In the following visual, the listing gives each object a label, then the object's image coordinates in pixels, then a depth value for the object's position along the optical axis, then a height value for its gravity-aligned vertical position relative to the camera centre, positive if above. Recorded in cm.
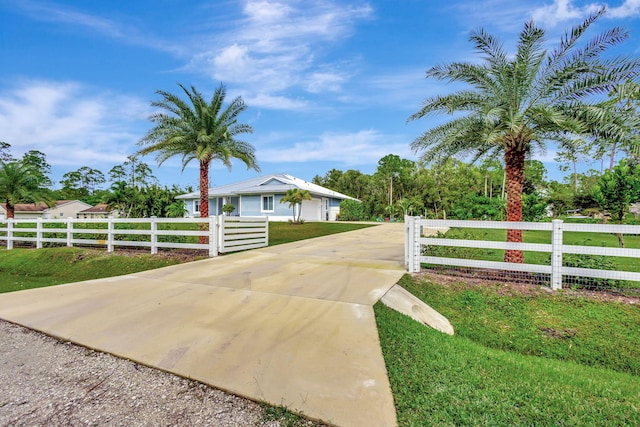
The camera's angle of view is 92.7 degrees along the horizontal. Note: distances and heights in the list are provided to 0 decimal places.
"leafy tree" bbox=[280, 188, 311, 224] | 2342 +89
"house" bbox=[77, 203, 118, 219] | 4511 -87
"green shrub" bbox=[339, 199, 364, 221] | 3153 -22
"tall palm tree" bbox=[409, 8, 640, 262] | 619 +261
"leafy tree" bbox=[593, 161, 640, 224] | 866 +55
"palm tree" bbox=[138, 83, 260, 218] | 1091 +289
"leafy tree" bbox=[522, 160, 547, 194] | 3991 +470
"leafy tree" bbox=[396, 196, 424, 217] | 3050 +23
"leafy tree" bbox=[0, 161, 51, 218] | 1820 +134
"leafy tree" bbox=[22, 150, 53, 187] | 5234 +831
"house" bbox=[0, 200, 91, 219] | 3891 -54
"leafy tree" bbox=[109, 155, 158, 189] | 6231 +700
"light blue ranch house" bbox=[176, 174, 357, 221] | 2703 +77
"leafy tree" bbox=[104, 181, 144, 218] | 2445 +62
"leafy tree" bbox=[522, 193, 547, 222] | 2122 +7
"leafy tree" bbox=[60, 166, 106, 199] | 6625 +568
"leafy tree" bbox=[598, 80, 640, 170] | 593 +181
